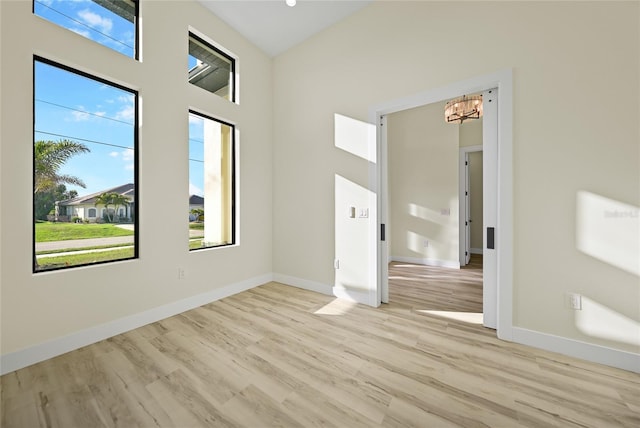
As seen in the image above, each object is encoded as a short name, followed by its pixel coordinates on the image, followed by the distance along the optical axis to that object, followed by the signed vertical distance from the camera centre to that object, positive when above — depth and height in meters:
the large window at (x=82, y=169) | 2.00 +0.43
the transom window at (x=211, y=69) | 3.04 +1.99
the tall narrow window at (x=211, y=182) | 3.04 +0.45
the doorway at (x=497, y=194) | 2.17 +0.18
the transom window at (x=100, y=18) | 2.03 +1.81
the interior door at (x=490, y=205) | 2.31 +0.08
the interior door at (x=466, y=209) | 5.09 +0.09
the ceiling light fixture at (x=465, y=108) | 3.78 +1.71
